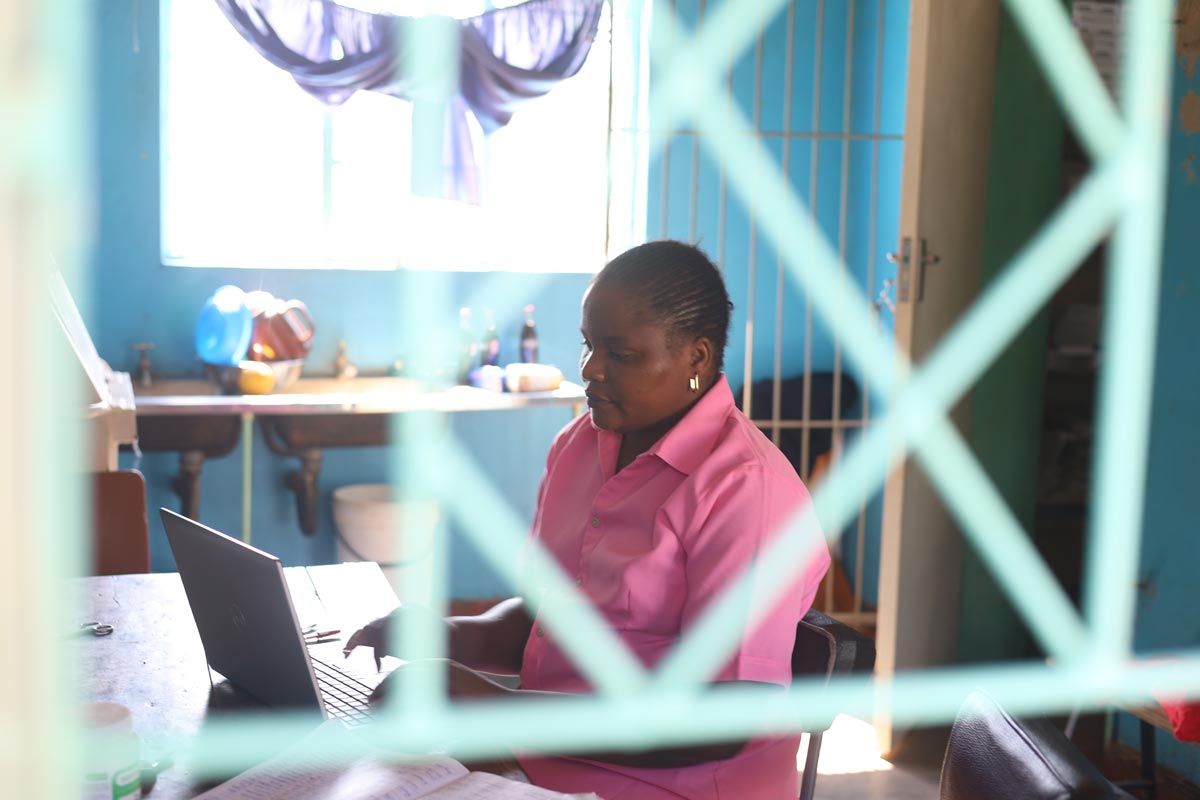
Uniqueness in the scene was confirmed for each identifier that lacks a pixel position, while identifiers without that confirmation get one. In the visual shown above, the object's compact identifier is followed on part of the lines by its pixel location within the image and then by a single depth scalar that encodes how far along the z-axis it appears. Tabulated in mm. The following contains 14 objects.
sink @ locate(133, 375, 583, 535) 3562
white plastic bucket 3910
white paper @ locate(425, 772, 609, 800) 1087
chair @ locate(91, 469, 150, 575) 2268
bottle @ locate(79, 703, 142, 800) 1042
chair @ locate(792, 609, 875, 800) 1404
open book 1069
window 4039
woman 1379
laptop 1183
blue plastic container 3713
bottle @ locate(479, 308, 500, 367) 4156
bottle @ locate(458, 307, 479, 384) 4109
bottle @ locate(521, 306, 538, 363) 4258
